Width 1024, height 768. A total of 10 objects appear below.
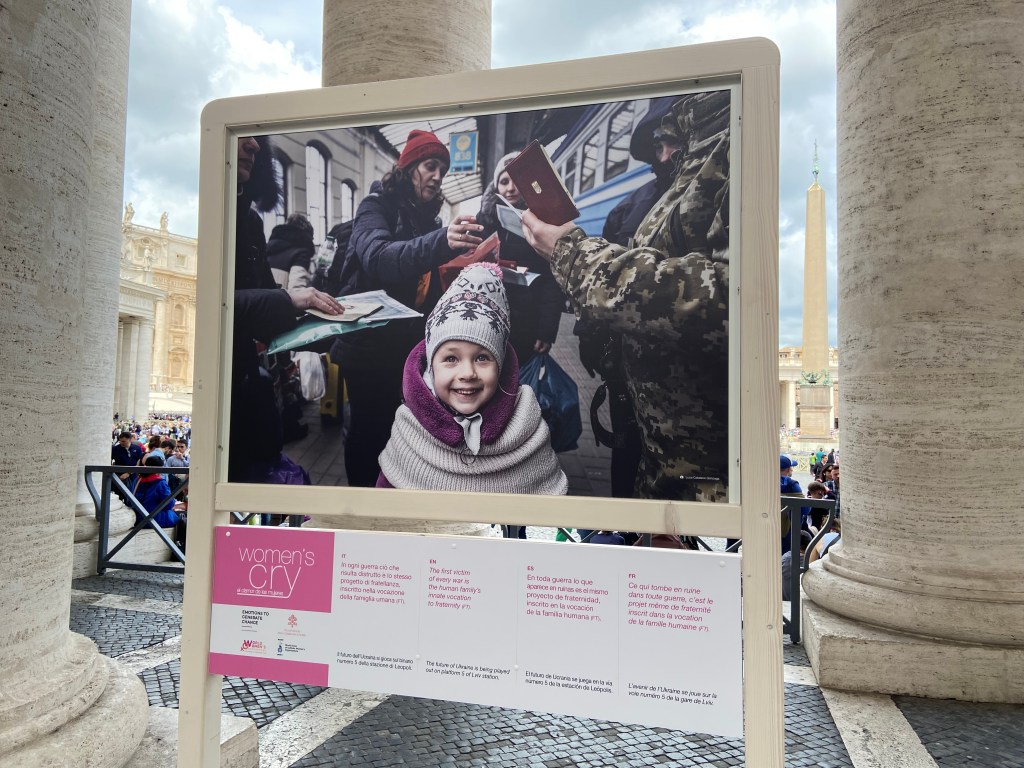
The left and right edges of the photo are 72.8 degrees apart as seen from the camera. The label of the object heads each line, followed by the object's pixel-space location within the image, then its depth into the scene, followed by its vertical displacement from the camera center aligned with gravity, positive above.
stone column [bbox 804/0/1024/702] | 3.57 +0.22
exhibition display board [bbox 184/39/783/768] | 1.85 -0.31
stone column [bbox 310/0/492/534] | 5.11 +2.73
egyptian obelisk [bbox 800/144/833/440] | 35.59 +3.96
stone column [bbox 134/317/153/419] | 44.72 +2.28
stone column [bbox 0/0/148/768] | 2.16 +0.03
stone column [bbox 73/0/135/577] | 6.36 +1.22
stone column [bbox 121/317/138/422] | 43.69 +2.38
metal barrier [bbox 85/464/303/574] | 6.14 -1.00
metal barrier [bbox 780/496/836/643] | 4.58 -0.92
